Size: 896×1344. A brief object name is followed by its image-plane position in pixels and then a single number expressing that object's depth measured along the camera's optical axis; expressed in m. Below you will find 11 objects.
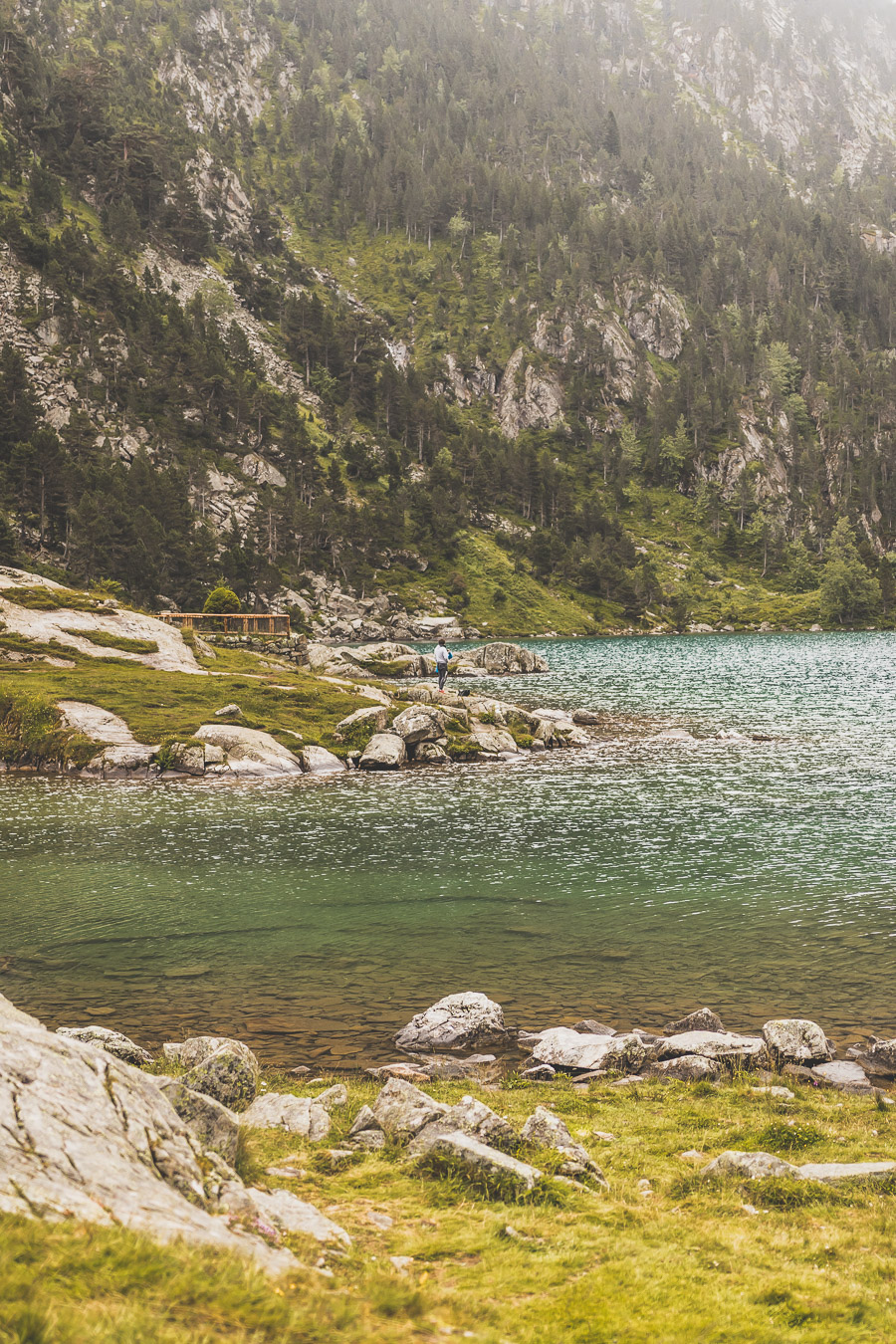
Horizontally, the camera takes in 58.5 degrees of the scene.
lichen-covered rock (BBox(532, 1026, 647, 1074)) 15.54
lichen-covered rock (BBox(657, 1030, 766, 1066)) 15.44
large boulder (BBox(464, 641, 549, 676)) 104.19
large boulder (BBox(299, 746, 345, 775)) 48.16
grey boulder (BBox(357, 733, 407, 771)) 48.81
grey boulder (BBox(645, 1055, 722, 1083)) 14.95
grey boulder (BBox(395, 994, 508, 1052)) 16.64
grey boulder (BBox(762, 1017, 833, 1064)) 15.41
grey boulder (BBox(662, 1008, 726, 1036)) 16.81
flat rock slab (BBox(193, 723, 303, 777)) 46.91
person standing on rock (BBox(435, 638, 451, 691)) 65.06
